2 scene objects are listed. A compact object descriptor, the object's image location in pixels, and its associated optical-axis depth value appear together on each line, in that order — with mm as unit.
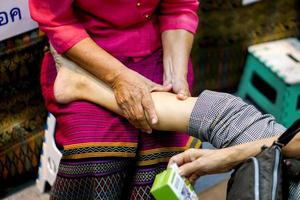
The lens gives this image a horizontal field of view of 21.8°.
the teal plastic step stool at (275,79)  2315
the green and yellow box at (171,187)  1371
